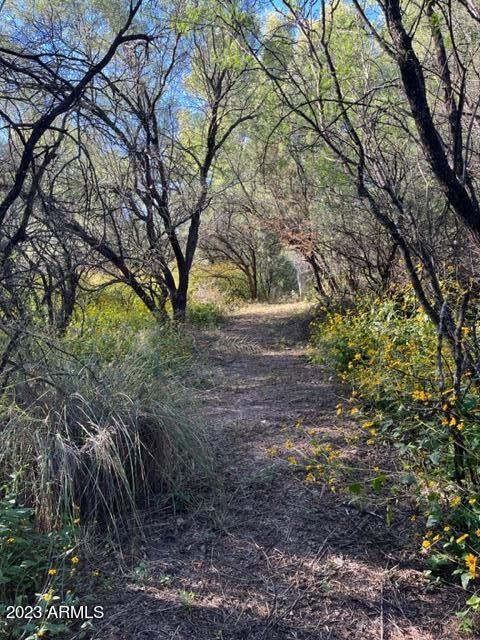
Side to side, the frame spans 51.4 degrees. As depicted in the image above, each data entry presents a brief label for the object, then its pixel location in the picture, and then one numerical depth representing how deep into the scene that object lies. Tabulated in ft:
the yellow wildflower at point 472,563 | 5.54
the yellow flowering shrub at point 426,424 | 6.82
